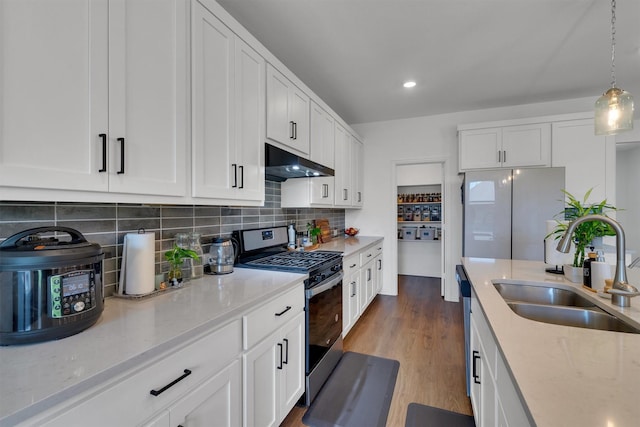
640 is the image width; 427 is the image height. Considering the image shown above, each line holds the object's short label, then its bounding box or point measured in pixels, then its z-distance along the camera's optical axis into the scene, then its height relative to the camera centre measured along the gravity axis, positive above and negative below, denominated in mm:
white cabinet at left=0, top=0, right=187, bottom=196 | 781 +396
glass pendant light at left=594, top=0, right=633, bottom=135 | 1656 +612
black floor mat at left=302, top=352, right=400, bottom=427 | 1737 -1275
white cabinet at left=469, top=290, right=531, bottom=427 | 789 -633
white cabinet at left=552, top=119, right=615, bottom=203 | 3055 +615
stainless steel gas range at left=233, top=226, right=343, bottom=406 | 1816 -530
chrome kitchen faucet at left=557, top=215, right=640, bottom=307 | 1133 -223
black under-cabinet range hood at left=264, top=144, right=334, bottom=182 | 1881 +344
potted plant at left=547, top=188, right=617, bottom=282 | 1469 -110
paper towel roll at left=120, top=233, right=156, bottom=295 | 1253 -236
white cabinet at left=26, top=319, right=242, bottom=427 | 664 -523
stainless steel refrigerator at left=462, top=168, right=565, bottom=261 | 2951 +37
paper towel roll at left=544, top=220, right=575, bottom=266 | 1727 -254
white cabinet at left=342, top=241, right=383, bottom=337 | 2641 -772
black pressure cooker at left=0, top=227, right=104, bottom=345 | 764 -221
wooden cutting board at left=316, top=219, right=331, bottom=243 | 3504 -213
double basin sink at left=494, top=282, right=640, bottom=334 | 1161 -454
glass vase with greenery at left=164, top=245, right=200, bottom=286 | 1436 -238
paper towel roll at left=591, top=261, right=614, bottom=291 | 1347 -295
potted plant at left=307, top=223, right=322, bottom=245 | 3158 -232
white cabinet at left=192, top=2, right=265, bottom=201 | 1364 +556
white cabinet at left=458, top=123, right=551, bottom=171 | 3174 +791
